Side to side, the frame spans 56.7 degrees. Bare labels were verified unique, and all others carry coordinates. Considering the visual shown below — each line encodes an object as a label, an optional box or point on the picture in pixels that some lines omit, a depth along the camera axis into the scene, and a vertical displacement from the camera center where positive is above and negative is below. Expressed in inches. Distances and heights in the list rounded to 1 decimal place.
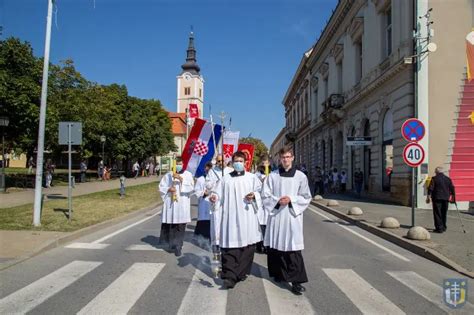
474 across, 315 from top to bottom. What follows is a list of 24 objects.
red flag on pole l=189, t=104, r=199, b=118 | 1702.5 +247.0
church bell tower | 4666.6 +988.4
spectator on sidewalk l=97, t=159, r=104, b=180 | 1621.9 -1.1
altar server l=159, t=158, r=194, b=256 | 338.3 -23.7
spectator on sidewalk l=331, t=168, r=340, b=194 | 1166.3 -13.5
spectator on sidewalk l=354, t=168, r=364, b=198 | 988.6 -8.0
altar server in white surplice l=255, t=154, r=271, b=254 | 336.2 -31.2
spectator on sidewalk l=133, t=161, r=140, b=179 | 2025.1 +11.5
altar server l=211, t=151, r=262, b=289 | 247.9 -25.9
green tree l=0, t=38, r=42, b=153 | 865.5 +163.3
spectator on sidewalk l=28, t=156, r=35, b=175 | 1565.0 +22.5
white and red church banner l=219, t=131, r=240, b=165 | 708.0 +54.4
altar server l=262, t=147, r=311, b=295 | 235.9 -22.9
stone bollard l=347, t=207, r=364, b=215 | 604.4 -47.8
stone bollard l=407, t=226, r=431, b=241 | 394.6 -50.9
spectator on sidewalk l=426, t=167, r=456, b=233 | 453.7 -18.0
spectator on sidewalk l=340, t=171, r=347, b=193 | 1131.7 -12.5
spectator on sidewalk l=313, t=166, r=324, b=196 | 1091.8 -18.7
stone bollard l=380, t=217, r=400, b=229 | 473.0 -50.3
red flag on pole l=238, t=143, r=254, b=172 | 561.8 +35.8
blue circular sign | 467.8 +51.0
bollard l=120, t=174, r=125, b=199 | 874.6 -34.4
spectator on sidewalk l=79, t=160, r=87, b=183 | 1406.3 +2.6
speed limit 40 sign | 462.9 +24.5
